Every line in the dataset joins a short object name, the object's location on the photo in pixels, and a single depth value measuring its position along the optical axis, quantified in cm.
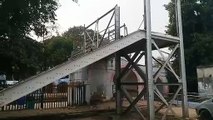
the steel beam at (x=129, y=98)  692
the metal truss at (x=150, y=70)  653
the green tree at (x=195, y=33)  1571
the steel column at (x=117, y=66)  727
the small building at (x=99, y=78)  1197
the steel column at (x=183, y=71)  709
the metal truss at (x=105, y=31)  719
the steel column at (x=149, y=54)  644
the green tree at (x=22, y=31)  596
